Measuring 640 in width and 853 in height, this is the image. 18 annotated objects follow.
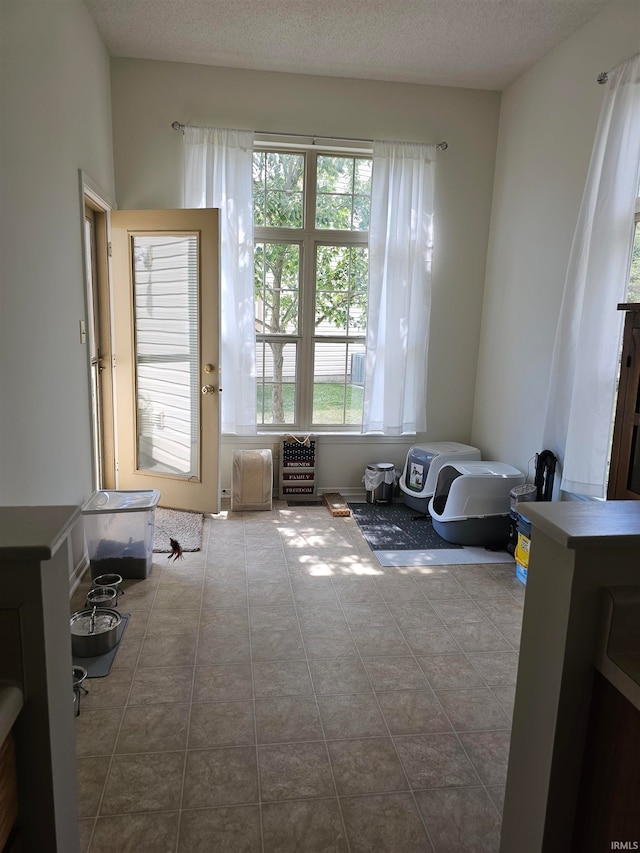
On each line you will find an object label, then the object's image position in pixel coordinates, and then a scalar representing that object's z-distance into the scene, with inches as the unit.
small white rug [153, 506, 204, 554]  143.2
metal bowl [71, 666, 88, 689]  86.4
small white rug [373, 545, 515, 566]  140.2
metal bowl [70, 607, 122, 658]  95.8
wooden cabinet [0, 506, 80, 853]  39.5
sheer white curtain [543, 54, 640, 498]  114.2
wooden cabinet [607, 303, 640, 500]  81.4
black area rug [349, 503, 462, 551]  150.3
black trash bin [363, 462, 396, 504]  178.5
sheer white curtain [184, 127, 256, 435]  160.6
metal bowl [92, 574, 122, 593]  117.5
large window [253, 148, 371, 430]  171.2
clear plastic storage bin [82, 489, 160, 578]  123.8
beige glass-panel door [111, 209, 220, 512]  153.0
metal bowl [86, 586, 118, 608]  106.6
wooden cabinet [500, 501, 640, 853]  42.9
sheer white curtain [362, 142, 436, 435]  168.6
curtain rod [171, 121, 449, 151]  159.8
